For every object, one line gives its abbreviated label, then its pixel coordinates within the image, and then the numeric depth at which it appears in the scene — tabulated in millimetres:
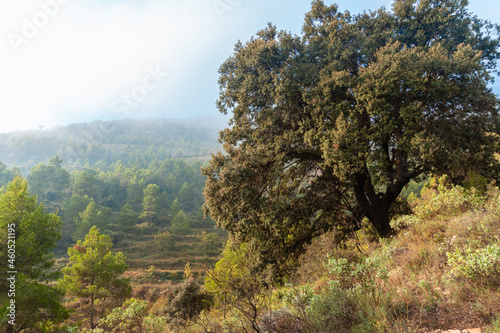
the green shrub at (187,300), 18047
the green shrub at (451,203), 6285
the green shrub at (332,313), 3691
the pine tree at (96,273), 19859
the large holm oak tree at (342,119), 9023
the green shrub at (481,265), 3350
